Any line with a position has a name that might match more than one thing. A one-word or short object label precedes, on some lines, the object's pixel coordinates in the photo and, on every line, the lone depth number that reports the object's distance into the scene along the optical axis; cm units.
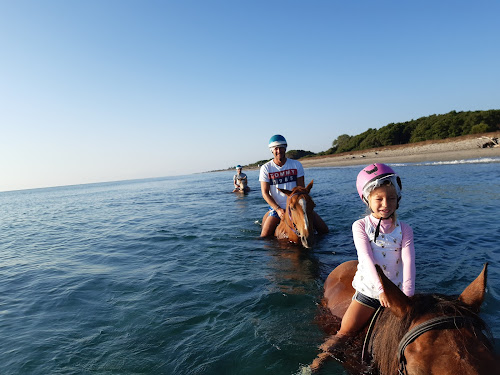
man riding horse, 748
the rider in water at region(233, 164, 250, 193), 2356
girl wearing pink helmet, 279
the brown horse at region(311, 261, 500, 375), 160
